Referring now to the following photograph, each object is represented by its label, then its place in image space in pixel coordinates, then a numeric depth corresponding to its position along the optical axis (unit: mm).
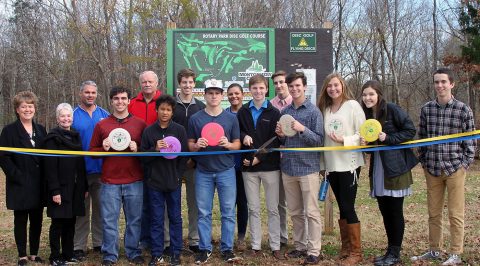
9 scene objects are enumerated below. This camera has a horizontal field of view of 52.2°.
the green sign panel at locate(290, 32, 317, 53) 7832
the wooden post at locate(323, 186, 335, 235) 8050
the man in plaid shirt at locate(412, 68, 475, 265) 5789
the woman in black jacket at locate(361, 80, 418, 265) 5730
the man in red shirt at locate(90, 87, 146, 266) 6023
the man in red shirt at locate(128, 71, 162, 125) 6574
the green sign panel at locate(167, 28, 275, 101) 7773
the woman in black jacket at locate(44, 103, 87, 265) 5859
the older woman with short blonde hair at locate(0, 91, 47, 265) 5871
